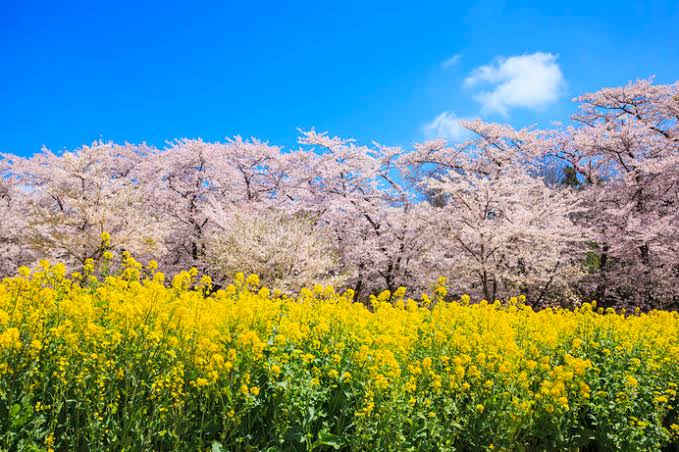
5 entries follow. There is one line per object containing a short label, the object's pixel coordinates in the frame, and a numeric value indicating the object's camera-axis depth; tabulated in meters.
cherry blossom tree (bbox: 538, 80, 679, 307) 21.77
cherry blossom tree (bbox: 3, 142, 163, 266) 21.53
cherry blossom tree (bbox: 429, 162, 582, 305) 20.14
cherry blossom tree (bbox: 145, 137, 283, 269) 26.61
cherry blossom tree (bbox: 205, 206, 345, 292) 18.55
